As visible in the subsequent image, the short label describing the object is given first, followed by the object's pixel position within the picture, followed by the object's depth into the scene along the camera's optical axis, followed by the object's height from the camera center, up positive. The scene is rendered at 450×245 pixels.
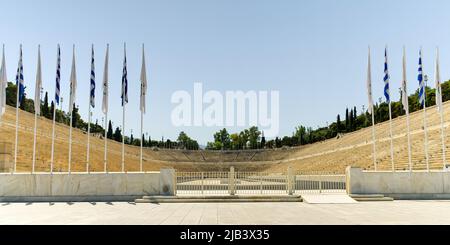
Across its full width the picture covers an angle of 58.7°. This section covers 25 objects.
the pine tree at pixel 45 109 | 83.15 +9.68
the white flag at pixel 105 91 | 21.81 +3.51
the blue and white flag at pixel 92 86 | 21.50 +3.76
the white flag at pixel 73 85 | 21.47 +3.79
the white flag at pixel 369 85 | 22.94 +4.00
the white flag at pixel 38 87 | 21.30 +3.64
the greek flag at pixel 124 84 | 21.94 +3.90
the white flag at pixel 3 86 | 21.38 +3.74
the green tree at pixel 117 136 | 103.09 +5.05
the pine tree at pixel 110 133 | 98.04 +5.52
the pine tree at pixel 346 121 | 92.29 +7.68
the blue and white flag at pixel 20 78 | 21.51 +4.16
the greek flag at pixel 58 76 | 21.09 +4.22
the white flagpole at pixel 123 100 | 21.92 +3.04
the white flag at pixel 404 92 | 22.62 +3.57
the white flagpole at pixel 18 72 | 21.49 +4.48
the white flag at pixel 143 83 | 22.03 +4.00
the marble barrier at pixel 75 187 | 19.55 -1.53
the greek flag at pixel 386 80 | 22.56 +4.21
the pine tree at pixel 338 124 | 91.39 +7.11
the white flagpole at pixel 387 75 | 22.54 +4.49
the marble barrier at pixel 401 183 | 20.14 -1.44
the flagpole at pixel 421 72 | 22.23 +4.60
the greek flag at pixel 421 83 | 22.36 +4.00
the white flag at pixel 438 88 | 22.35 +3.71
